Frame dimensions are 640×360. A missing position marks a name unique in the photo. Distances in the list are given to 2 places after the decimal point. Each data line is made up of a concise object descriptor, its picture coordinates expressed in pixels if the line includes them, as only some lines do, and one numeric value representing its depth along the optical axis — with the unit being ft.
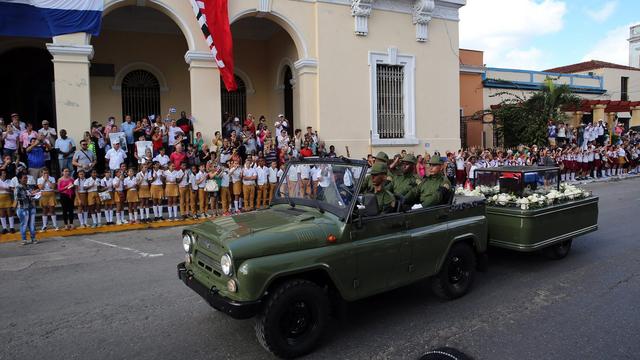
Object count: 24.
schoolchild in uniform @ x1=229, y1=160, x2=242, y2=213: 39.92
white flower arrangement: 21.04
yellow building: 49.06
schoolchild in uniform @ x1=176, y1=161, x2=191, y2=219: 37.55
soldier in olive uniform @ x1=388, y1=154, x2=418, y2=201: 20.23
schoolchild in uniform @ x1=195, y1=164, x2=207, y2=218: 38.22
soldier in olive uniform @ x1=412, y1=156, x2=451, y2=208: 17.81
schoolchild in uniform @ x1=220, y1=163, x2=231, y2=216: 39.50
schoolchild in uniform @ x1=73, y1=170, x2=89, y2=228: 34.22
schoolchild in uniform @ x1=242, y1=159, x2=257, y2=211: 40.19
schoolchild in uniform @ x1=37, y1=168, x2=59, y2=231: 33.22
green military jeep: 12.59
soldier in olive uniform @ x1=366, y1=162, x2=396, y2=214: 16.26
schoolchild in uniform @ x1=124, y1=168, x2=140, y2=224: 35.83
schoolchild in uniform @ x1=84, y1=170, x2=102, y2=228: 34.50
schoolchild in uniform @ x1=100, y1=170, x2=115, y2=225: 35.27
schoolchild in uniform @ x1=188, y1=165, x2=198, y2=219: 38.04
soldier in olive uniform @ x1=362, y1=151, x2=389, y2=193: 16.01
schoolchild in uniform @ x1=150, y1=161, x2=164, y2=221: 36.65
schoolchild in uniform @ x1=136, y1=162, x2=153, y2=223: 36.32
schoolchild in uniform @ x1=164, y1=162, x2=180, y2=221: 36.83
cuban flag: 37.50
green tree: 75.15
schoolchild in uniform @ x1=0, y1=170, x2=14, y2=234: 32.53
